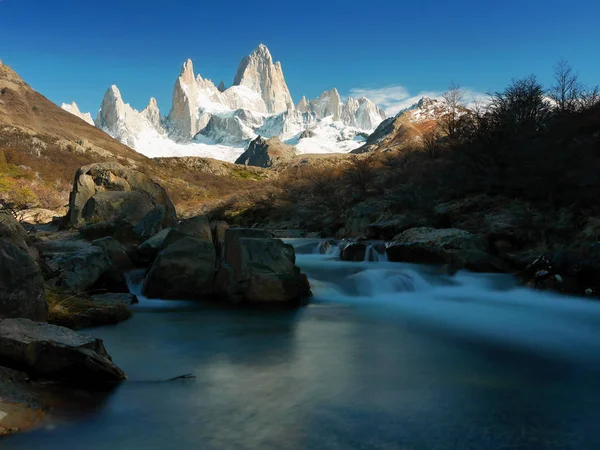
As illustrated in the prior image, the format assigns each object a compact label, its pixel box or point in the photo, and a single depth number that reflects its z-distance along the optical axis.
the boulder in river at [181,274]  12.84
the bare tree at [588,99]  29.86
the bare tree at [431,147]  40.97
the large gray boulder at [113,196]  22.03
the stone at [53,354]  5.58
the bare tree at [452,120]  37.97
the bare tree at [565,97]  30.41
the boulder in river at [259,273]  12.34
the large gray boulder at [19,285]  6.90
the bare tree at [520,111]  26.52
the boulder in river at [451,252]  17.38
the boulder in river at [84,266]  11.05
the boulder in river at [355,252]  20.80
